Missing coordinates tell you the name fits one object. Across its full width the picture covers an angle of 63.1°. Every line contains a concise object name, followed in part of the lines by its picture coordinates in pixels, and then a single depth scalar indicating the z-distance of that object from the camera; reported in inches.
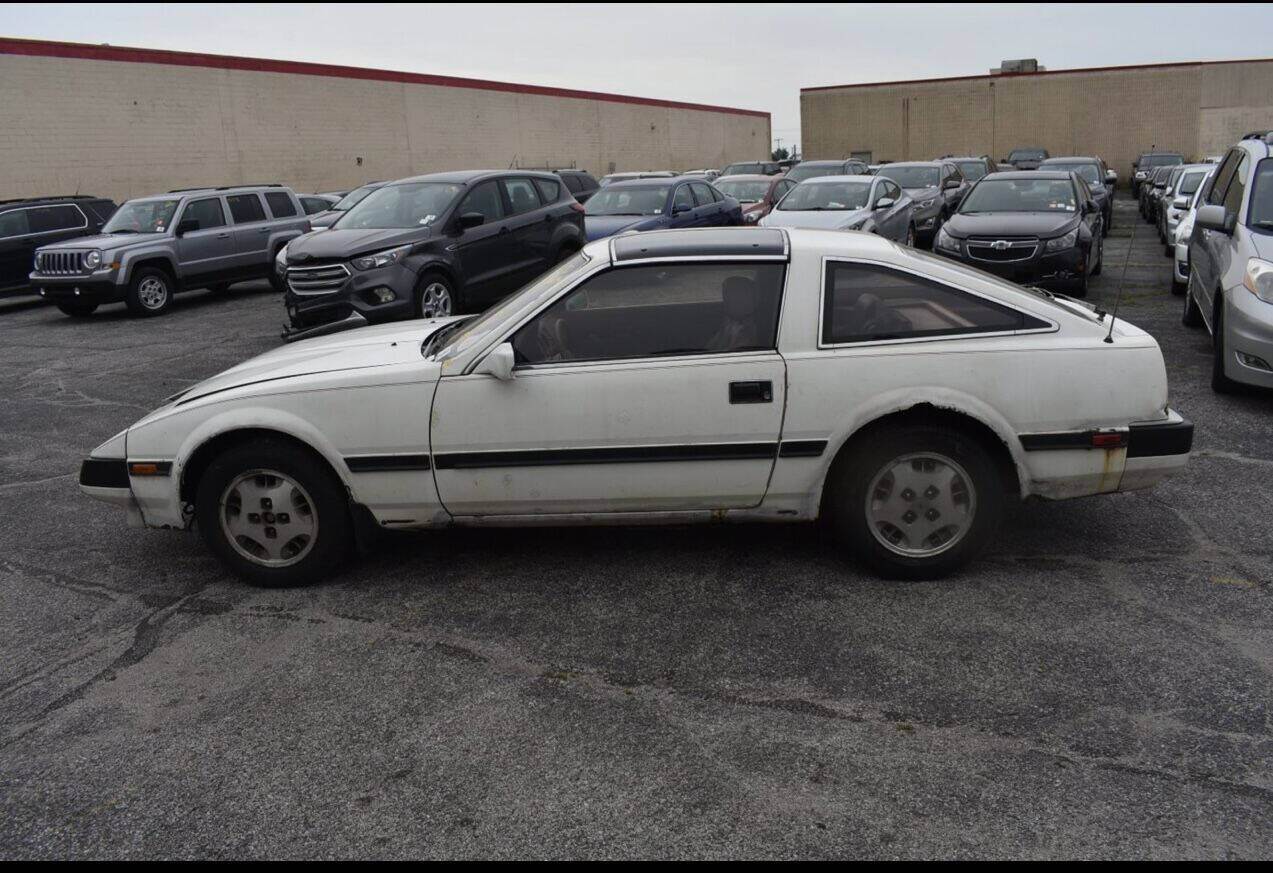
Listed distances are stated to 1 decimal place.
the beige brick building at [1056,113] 1771.7
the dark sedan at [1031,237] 471.2
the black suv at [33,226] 647.8
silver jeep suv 570.6
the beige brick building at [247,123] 922.1
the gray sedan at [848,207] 576.7
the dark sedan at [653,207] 582.9
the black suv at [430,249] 425.4
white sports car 173.3
